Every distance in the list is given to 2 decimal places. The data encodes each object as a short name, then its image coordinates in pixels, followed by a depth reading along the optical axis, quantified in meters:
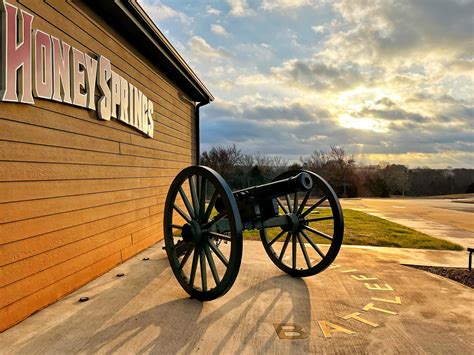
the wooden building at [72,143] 2.88
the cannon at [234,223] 3.02
